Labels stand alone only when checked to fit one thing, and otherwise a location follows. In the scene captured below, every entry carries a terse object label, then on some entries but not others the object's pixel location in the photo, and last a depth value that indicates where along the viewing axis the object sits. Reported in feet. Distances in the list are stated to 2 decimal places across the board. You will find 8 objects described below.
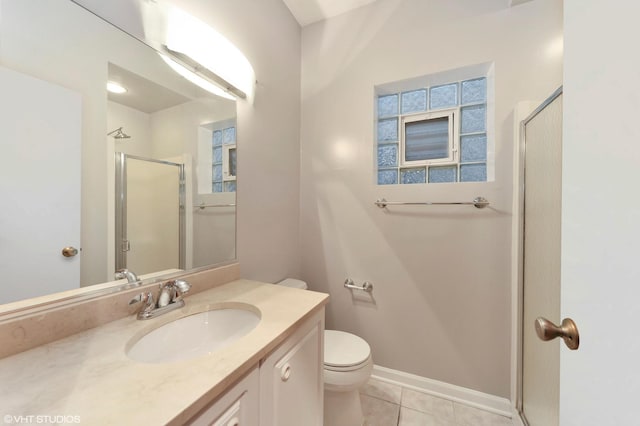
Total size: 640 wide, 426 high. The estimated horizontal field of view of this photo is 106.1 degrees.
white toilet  4.04
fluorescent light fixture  3.46
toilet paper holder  5.71
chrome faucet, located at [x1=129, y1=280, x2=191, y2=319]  2.88
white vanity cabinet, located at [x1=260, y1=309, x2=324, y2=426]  2.43
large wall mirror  2.20
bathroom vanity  1.52
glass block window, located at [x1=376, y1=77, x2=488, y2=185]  5.27
